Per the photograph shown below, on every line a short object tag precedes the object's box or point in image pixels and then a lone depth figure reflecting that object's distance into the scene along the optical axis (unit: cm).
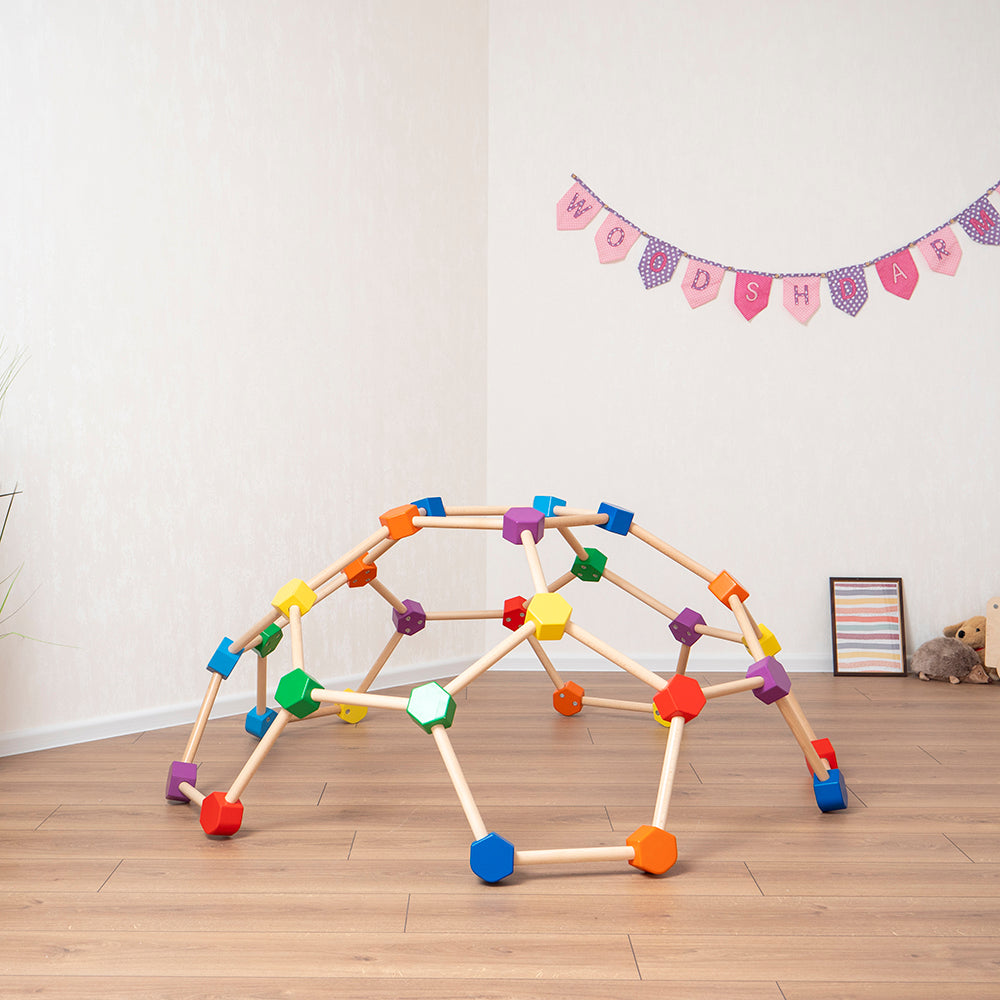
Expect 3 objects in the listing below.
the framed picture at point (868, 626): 292
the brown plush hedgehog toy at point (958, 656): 281
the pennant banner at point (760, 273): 296
